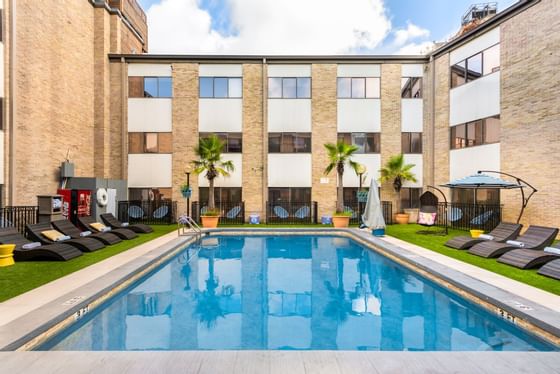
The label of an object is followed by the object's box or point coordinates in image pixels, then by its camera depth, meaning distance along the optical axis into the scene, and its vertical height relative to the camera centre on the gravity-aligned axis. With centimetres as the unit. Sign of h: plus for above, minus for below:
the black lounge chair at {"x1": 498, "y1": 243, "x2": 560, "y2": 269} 725 -166
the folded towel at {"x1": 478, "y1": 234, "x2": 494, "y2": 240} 977 -155
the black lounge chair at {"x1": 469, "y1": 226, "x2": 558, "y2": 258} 828 -150
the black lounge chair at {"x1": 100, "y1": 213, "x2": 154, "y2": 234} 1286 -168
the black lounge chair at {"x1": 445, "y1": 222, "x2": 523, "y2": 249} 949 -150
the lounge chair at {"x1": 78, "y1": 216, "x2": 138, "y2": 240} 1174 -172
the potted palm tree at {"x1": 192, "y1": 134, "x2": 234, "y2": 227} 1606 +113
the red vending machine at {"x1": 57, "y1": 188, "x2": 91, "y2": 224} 1261 -75
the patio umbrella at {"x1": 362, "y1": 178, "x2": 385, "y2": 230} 1316 -101
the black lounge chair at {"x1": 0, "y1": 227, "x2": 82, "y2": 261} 800 -169
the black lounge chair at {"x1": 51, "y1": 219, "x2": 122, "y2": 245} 998 -159
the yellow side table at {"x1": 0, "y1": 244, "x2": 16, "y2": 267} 757 -170
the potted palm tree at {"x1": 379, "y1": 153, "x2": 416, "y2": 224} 1792 +77
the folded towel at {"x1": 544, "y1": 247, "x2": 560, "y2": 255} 738 -148
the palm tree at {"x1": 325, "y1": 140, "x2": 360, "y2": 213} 1598 +150
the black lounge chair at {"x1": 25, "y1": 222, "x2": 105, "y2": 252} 897 -164
